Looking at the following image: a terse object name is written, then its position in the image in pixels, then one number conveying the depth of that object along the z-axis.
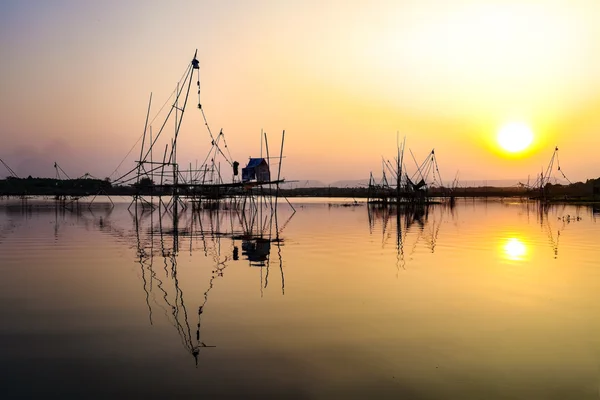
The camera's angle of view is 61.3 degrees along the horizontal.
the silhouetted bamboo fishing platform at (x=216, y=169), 32.40
